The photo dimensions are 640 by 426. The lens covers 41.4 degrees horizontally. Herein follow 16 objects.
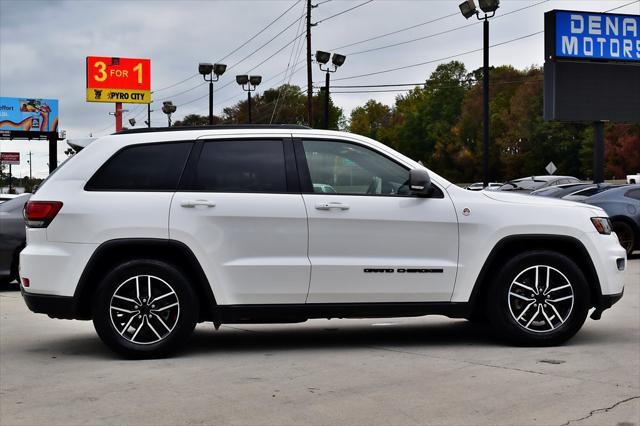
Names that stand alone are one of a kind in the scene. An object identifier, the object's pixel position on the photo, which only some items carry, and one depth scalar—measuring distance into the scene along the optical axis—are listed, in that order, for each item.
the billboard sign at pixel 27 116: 90.19
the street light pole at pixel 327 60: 36.91
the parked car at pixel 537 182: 27.84
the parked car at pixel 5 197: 13.21
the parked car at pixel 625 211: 16.08
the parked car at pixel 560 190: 18.05
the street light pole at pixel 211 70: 41.20
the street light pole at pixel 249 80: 43.84
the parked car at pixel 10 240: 11.92
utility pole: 41.53
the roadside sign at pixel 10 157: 103.85
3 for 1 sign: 55.59
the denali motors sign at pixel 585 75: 27.98
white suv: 6.64
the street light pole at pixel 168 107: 46.64
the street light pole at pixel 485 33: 25.86
